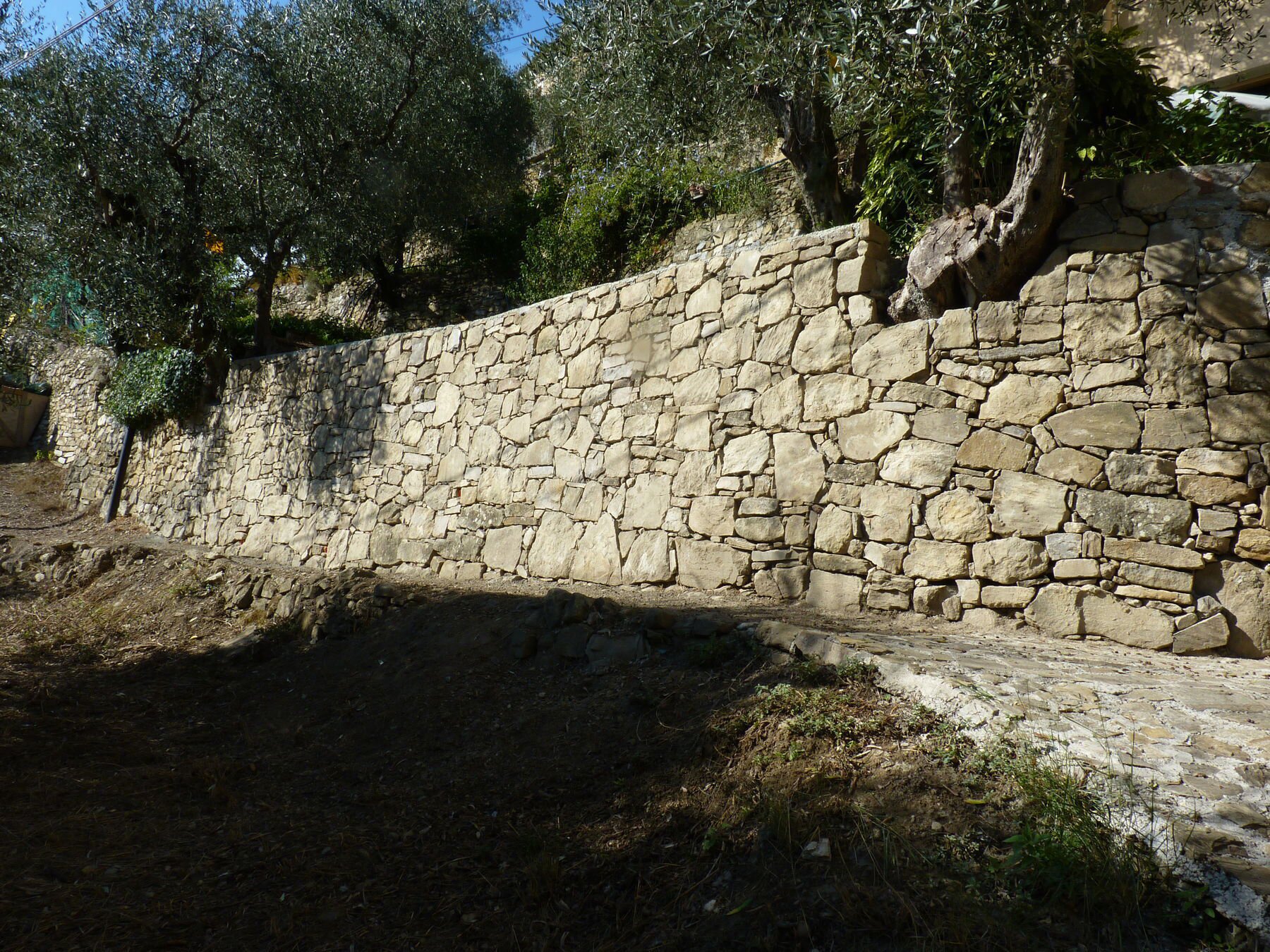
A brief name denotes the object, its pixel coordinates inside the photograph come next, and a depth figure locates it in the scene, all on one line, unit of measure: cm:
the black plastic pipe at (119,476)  1353
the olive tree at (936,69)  485
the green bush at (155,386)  1243
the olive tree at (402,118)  1162
